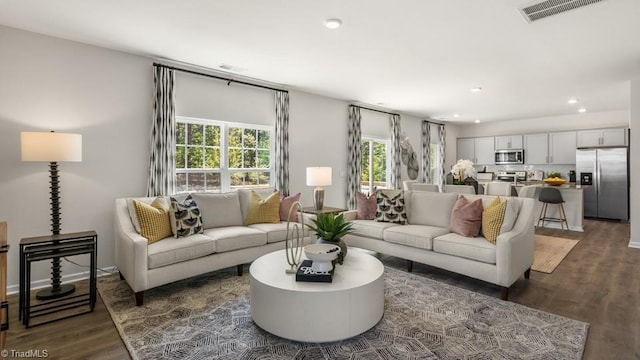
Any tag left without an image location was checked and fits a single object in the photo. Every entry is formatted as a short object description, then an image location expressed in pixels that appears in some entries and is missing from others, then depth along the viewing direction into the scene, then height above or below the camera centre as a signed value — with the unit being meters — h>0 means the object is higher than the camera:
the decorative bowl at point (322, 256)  2.45 -0.60
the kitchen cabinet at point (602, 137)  7.51 +0.96
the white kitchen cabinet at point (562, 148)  8.17 +0.77
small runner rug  4.05 -1.12
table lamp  4.81 -0.01
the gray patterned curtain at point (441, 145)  9.57 +0.99
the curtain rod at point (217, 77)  4.08 +1.49
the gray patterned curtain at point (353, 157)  6.57 +0.44
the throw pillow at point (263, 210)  4.23 -0.42
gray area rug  2.18 -1.19
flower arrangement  5.61 +0.13
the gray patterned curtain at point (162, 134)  4.01 +0.58
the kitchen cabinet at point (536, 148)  8.59 +0.79
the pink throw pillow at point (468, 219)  3.56 -0.47
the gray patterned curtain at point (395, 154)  7.73 +0.59
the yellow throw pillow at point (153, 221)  3.24 -0.44
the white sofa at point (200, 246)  2.95 -0.71
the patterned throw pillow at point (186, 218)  3.44 -0.43
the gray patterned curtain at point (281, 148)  5.33 +0.52
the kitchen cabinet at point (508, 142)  9.05 +1.03
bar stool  6.32 -0.48
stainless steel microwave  8.95 +0.60
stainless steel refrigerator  7.18 -0.10
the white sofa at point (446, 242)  3.07 -0.72
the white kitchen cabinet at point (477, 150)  9.65 +0.88
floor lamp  2.86 +0.24
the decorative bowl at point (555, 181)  6.64 -0.09
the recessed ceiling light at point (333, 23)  3.01 +1.50
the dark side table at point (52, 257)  2.63 -0.71
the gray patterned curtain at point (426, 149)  8.92 +0.81
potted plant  3.00 -0.49
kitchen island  6.34 -0.63
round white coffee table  2.24 -0.93
